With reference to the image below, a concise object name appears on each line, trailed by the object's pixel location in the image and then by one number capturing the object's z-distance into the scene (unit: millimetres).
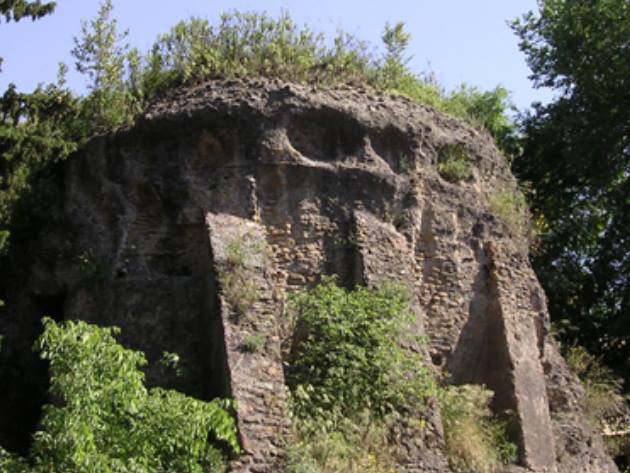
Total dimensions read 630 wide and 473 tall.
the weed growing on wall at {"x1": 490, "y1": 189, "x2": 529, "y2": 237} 15180
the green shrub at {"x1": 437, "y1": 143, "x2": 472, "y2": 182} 14781
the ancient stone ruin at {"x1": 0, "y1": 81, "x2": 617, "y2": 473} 12930
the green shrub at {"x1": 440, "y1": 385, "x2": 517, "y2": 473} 12500
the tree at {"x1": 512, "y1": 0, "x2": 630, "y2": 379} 19906
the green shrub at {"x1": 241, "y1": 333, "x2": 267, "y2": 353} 11391
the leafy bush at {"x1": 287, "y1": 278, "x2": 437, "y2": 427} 11758
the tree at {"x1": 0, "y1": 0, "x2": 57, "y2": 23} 13180
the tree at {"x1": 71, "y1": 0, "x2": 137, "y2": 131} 14461
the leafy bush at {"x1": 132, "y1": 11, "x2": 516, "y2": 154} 14523
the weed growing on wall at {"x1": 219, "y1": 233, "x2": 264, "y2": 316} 11883
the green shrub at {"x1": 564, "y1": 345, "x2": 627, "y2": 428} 15492
